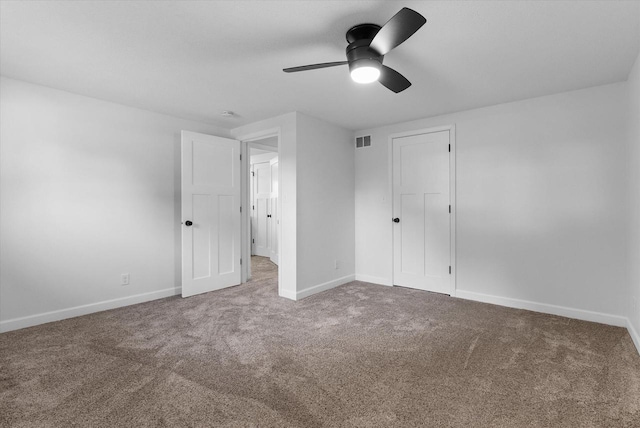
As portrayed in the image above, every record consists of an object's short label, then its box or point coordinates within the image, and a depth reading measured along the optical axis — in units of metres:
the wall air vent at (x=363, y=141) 4.80
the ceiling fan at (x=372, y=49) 1.79
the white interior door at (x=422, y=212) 4.10
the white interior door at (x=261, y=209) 7.11
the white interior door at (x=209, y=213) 4.02
